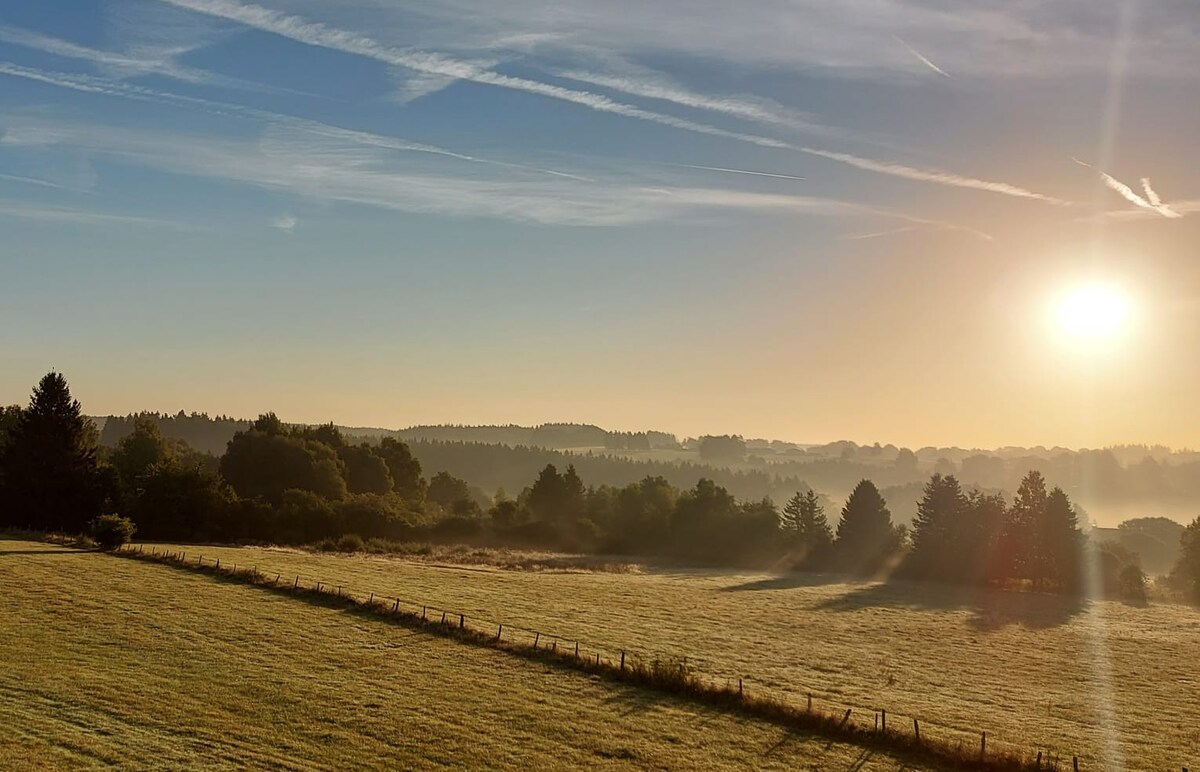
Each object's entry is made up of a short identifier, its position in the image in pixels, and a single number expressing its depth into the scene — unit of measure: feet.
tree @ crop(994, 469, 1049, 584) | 337.52
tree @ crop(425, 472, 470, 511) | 550.36
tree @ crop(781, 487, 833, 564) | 392.68
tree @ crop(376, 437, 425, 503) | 462.80
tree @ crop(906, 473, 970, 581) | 348.59
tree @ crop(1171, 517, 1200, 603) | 350.43
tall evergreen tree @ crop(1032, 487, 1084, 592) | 331.77
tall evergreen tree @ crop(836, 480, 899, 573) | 382.42
